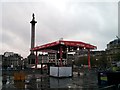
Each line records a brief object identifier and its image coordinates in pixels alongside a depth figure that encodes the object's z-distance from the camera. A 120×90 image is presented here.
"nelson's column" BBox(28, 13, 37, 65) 32.43
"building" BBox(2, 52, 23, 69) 62.00
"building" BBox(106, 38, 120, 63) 46.14
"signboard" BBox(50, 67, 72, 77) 14.63
